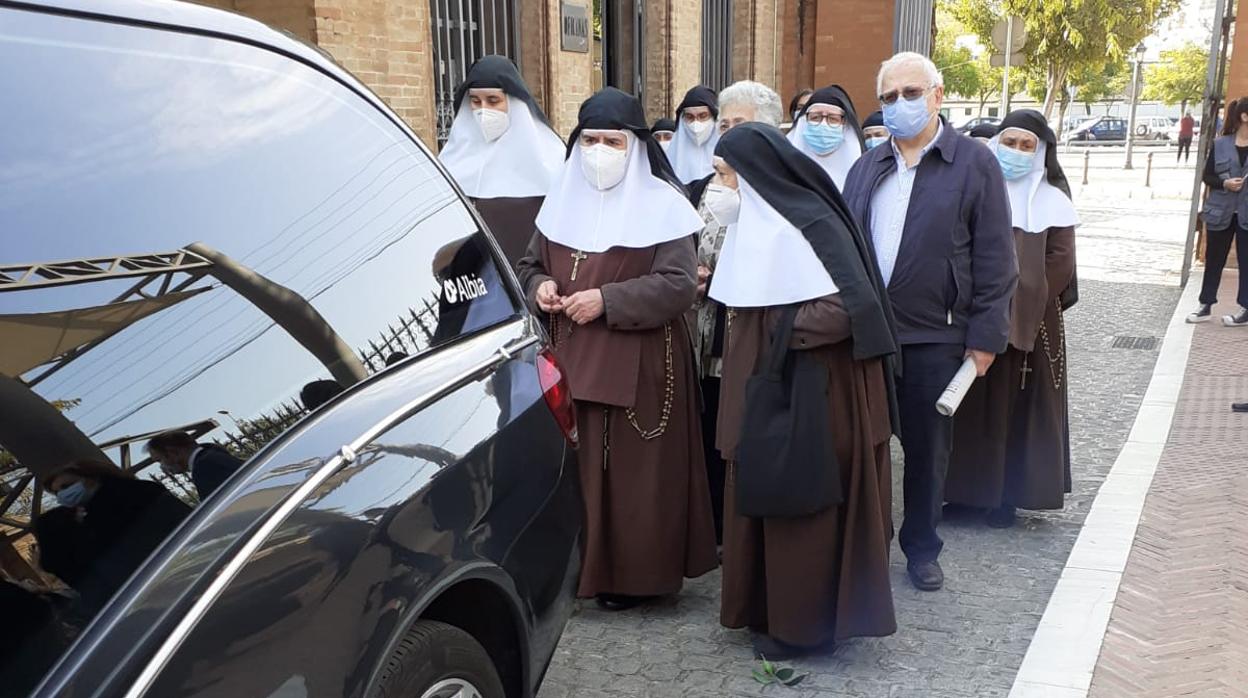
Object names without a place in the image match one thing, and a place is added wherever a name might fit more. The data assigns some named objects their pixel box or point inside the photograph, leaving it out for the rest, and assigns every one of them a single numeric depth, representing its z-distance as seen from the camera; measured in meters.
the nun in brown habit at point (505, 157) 5.07
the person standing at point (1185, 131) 33.47
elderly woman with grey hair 4.45
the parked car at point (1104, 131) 54.72
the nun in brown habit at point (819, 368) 3.33
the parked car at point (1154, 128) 55.92
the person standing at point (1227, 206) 9.41
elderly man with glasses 3.99
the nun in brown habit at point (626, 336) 3.86
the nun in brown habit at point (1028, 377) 4.78
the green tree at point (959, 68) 58.88
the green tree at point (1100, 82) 34.03
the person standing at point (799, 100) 7.44
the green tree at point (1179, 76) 52.66
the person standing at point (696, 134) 6.42
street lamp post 31.66
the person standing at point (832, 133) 5.47
